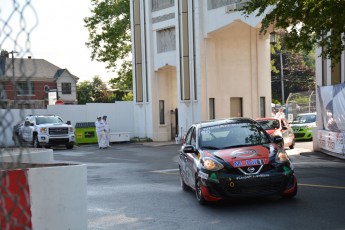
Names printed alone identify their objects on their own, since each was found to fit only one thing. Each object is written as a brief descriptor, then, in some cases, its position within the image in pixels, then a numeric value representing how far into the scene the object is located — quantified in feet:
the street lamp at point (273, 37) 82.28
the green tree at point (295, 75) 253.85
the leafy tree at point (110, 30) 142.72
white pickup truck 101.19
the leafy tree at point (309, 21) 48.65
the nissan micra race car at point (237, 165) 30.27
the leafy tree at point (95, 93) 263.90
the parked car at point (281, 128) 74.49
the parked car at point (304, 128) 98.58
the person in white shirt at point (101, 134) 99.55
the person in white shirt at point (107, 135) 100.63
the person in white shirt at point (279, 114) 99.13
